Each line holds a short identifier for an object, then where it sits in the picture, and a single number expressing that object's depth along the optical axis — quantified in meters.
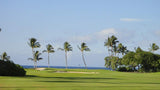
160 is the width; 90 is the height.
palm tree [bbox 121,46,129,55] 118.06
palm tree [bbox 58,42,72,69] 131.38
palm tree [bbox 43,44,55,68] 133.38
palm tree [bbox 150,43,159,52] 119.38
